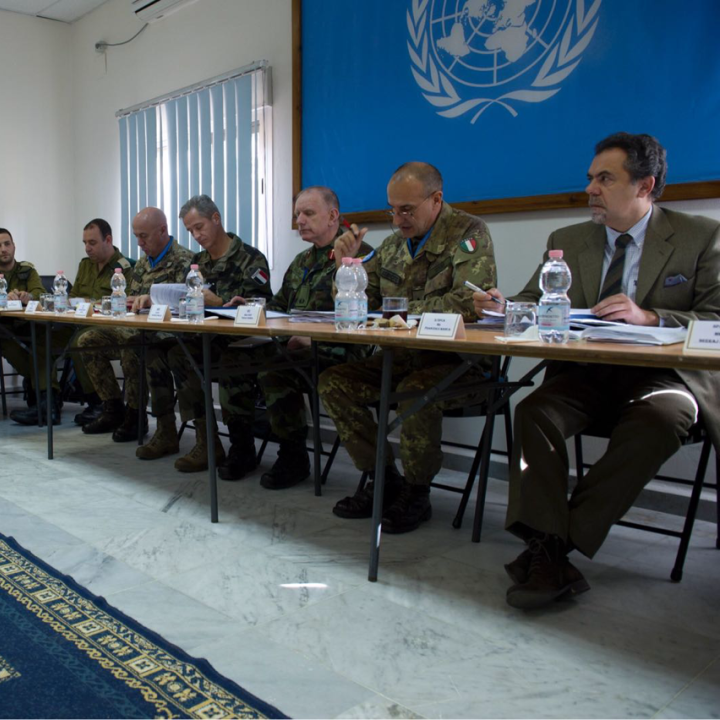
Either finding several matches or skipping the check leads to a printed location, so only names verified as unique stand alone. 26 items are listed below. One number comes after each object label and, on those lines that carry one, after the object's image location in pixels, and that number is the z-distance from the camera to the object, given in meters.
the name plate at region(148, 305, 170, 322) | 2.58
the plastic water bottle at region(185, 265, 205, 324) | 2.46
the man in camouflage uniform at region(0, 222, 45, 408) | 4.29
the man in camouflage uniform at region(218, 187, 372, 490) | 2.82
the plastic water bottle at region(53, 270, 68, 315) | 3.40
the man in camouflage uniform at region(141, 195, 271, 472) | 3.06
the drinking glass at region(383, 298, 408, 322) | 2.04
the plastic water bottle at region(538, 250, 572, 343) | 1.50
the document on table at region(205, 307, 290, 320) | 2.43
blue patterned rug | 1.24
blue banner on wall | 2.43
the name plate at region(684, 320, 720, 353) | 1.27
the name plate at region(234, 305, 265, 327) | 2.18
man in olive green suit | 1.63
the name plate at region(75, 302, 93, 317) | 3.03
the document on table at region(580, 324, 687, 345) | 1.41
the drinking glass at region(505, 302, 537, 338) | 1.66
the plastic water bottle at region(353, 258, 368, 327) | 1.96
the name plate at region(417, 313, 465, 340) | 1.64
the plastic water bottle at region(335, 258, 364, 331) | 1.92
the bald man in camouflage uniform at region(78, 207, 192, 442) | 3.60
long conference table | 1.28
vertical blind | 4.13
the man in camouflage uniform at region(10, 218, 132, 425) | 4.13
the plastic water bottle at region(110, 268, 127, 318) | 3.04
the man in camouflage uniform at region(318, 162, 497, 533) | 2.25
